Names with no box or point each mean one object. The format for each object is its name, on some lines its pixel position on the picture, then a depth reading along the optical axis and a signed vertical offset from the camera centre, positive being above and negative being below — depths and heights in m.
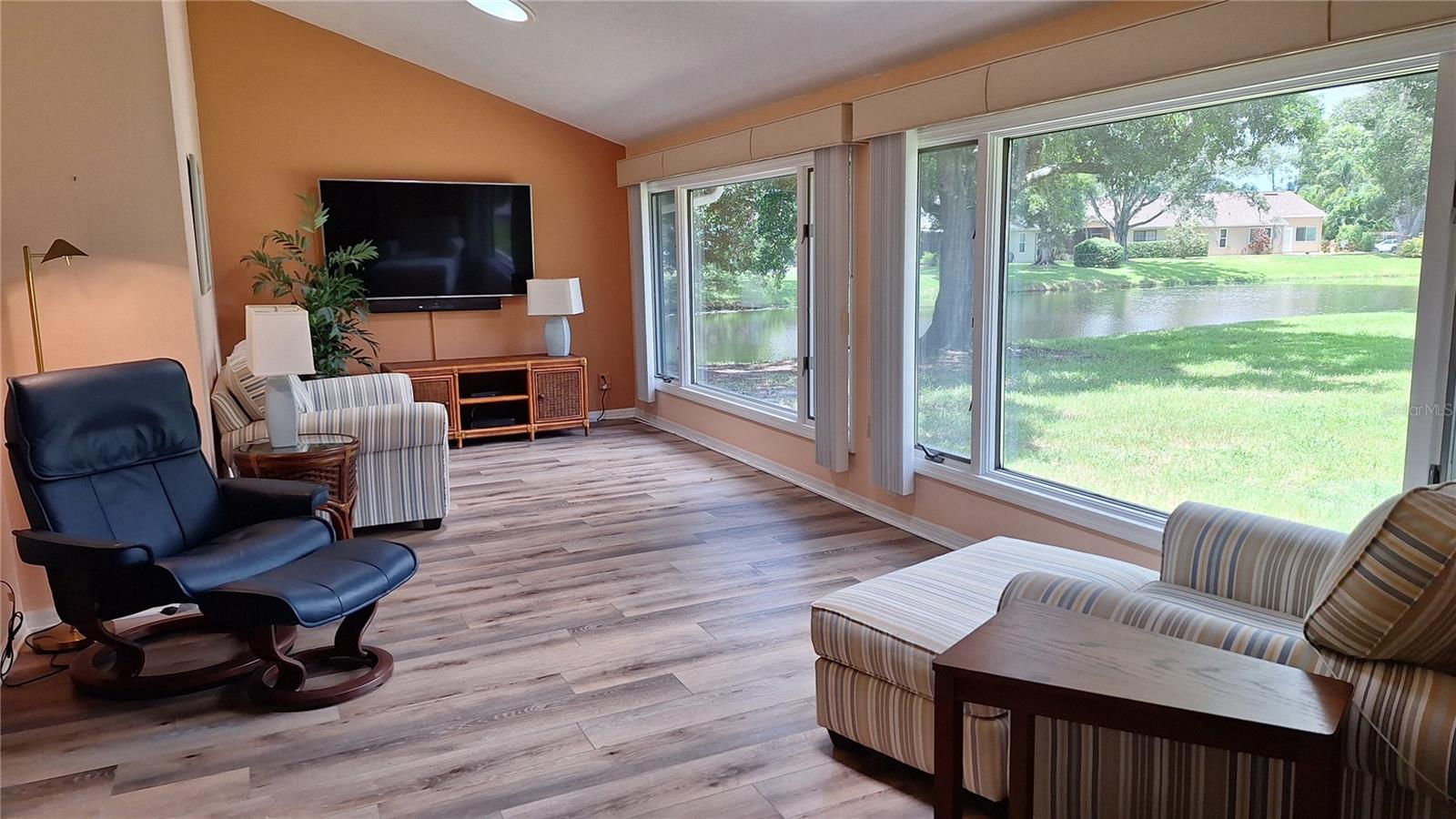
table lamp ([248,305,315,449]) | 3.83 -0.18
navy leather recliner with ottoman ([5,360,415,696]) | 2.80 -0.69
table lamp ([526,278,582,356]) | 7.11 +0.05
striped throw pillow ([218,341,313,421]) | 4.43 -0.36
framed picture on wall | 4.64 +0.46
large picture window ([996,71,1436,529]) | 2.76 -0.04
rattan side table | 3.94 -0.65
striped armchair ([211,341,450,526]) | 4.53 -0.69
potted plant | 6.34 +0.18
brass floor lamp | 3.33 -1.15
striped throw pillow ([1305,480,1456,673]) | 1.52 -0.50
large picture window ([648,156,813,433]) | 5.63 +0.09
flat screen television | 6.85 +0.52
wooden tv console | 6.86 -0.65
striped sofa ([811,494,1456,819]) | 1.58 -0.81
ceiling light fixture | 4.83 +1.55
